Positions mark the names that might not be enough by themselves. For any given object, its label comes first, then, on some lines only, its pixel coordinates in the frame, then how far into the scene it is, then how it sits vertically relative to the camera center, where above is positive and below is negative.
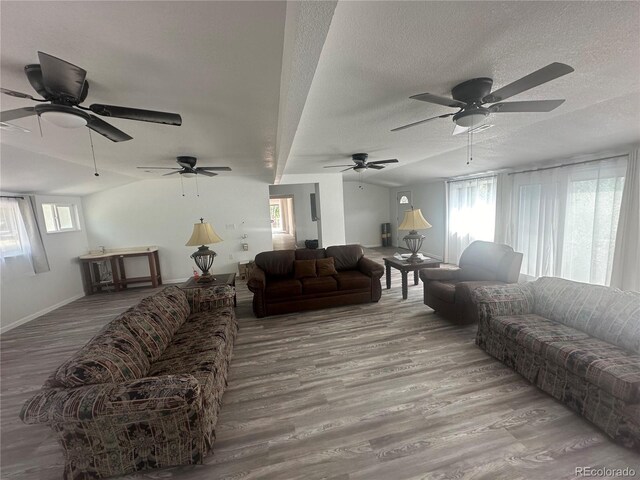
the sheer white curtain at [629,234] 3.06 -0.49
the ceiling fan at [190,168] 3.67 +0.71
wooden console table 5.41 -0.98
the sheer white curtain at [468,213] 5.41 -0.25
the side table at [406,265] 4.21 -0.98
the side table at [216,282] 3.58 -0.94
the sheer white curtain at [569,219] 3.43 -0.33
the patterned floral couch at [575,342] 1.63 -1.11
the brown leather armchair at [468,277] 3.22 -1.02
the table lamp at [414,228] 4.16 -0.36
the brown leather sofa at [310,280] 3.85 -1.06
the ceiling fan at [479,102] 1.72 +0.69
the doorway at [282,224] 9.46 -0.58
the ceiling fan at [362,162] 4.06 +0.70
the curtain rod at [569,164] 3.32 +0.47
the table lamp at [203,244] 3.71 -0.37
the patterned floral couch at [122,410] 1.43 -1.07
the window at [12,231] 3.95 -0.06
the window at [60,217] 4.84 +0.15
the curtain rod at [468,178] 5.17 +0.52
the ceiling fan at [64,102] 1.35 +0.73
